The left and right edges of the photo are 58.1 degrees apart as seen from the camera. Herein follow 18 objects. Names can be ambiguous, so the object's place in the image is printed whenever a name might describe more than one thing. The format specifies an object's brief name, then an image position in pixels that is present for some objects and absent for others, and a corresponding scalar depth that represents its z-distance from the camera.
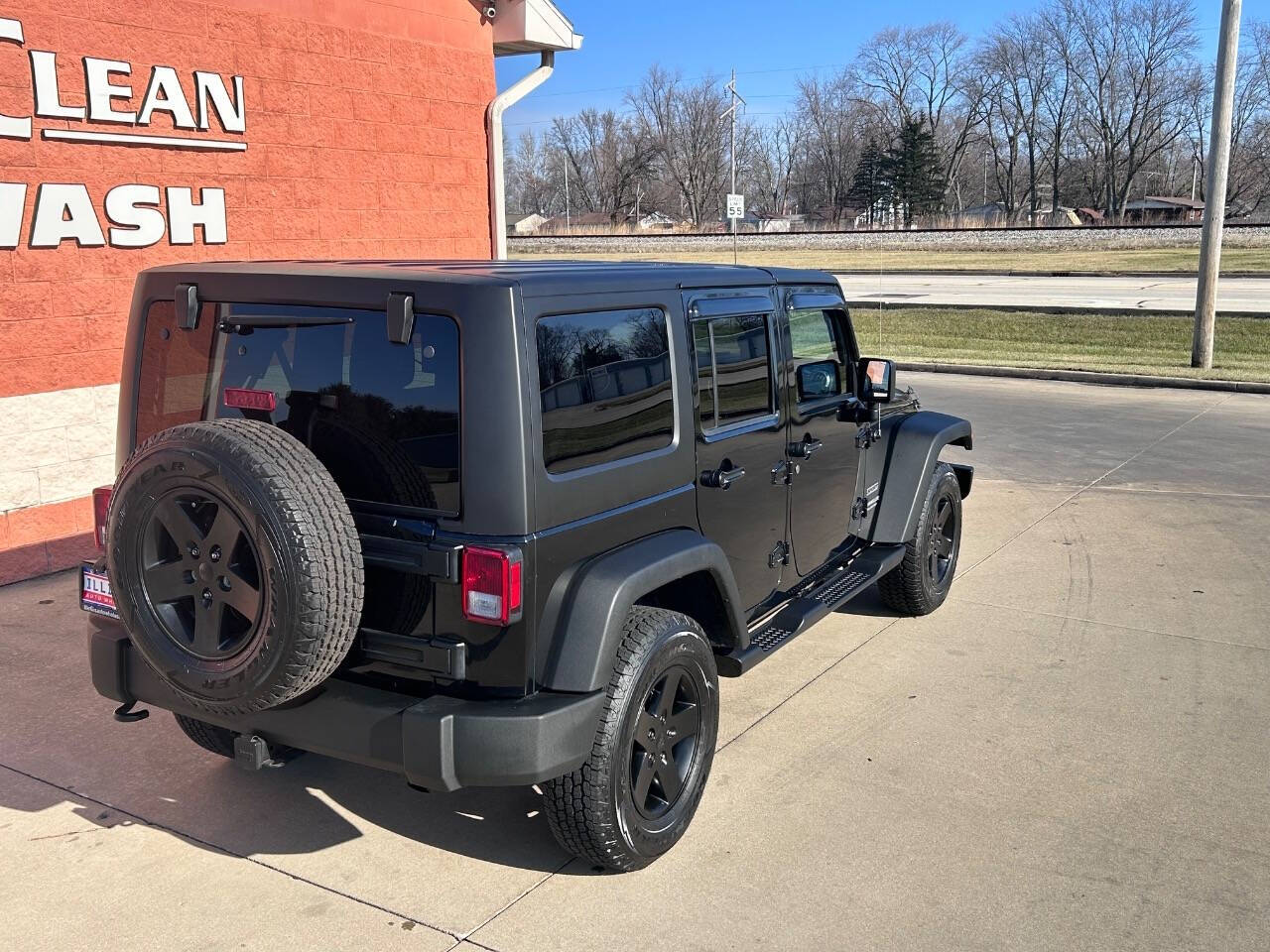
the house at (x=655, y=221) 90.44
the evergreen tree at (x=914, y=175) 77.38
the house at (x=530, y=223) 90.56
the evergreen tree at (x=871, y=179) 79.50
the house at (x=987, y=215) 72.89
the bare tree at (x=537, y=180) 103.19
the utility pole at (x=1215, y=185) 14.72
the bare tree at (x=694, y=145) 90.69
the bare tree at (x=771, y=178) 97.38
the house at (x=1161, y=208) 73.34
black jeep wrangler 3.15
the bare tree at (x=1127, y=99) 75.50
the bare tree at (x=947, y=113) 84.94
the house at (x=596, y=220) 84.75
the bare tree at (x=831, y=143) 90.62
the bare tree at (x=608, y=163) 94.38
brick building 6.78
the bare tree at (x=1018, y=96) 79.81
